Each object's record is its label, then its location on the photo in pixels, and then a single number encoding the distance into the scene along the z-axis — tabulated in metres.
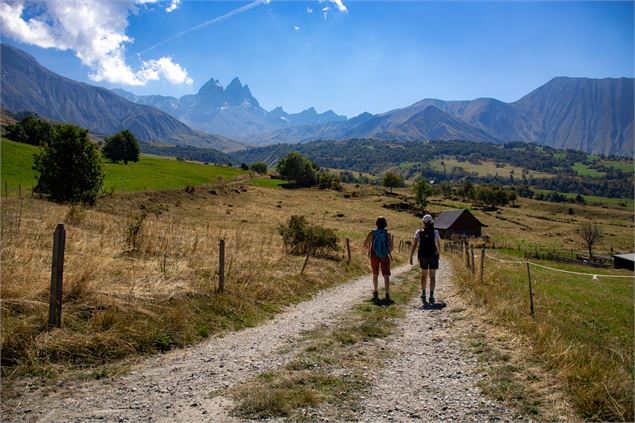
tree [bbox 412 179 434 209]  99.12
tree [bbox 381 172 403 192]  142.88
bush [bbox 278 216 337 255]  21.19
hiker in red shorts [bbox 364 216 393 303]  12.18
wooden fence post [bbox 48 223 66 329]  6.84
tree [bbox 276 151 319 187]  121.31
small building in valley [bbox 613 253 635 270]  55.36
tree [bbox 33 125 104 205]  33.91
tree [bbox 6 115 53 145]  78.75
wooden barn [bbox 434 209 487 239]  76.06
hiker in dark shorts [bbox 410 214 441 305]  12.10
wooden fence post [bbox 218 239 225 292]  10.60
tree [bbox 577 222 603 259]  65.76
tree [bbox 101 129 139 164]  92.75
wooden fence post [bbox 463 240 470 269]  21.93
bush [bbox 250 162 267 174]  154.88
